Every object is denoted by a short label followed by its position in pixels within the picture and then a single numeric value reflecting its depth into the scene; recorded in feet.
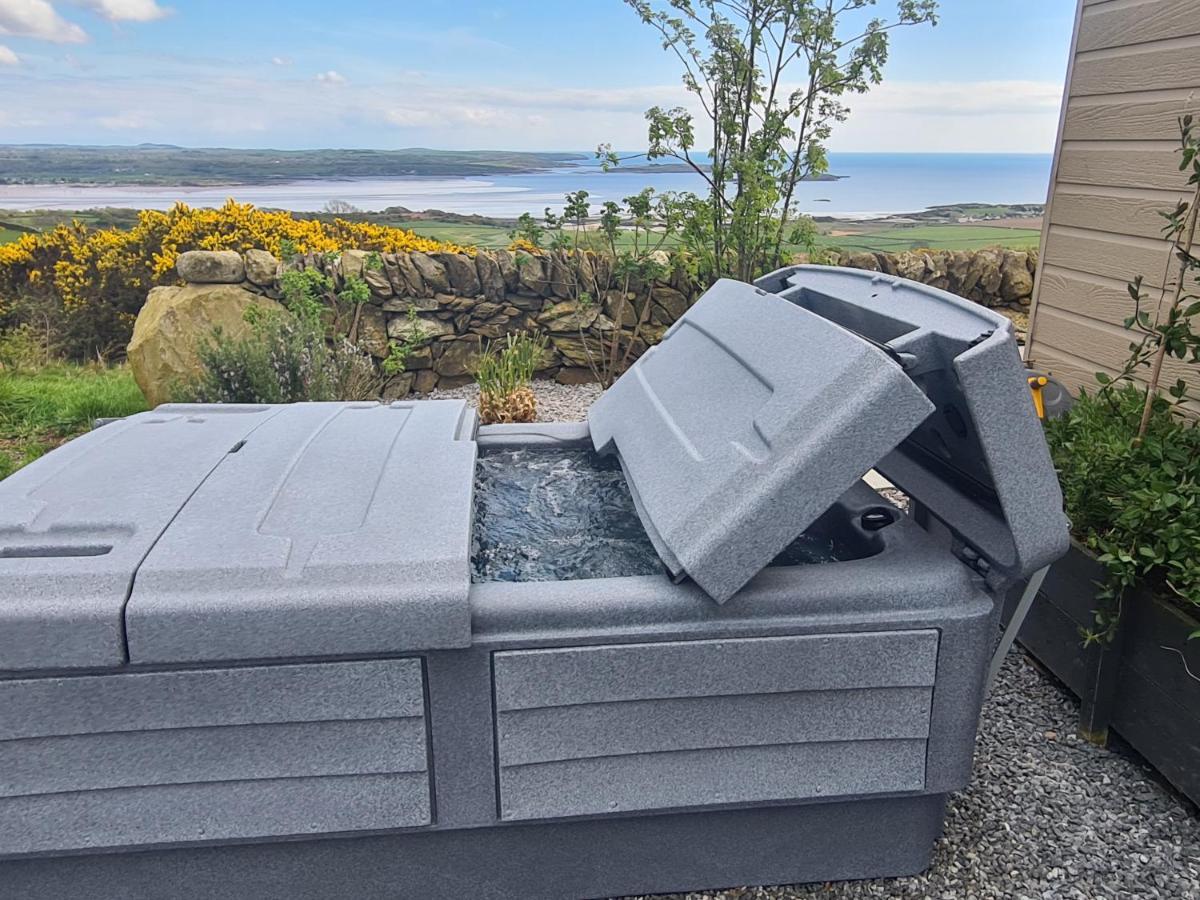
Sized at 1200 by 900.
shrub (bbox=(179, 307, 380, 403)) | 15.38
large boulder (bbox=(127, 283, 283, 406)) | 18.37
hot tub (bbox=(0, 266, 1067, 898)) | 5.04
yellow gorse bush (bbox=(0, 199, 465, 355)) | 24.29
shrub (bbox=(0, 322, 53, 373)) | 23.12
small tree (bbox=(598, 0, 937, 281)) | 17.76
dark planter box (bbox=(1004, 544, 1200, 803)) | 7.05
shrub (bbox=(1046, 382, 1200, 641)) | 7.20
